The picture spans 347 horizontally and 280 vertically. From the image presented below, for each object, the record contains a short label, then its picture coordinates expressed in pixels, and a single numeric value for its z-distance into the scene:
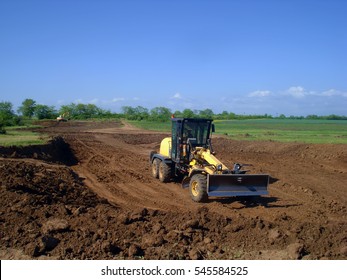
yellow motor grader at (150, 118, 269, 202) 10.47
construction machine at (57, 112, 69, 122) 70.19
